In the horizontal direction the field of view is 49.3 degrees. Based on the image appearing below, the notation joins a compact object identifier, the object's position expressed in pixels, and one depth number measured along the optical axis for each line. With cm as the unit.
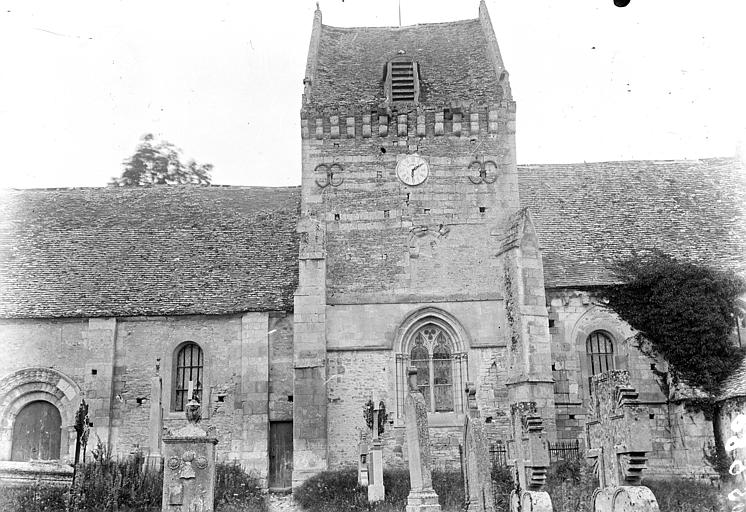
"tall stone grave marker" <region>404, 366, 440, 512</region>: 1508
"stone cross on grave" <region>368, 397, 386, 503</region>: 1955
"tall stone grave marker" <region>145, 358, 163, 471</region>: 2189
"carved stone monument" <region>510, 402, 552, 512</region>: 1206
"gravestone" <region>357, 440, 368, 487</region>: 2052
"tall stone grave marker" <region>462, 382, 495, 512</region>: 1448
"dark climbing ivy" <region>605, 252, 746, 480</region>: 2253
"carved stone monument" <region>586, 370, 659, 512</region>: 994
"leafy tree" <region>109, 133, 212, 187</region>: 3812
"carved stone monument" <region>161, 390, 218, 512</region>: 1352
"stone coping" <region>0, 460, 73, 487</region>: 1727
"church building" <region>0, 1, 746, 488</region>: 2231
